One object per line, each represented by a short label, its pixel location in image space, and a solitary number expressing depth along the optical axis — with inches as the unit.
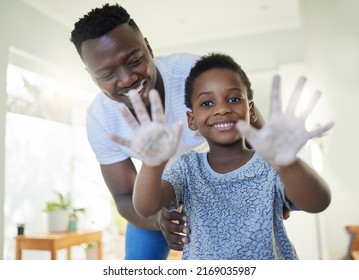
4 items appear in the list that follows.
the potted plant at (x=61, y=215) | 51.9
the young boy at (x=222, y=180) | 19.3
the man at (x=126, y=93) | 27.5
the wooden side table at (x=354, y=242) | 44.2
